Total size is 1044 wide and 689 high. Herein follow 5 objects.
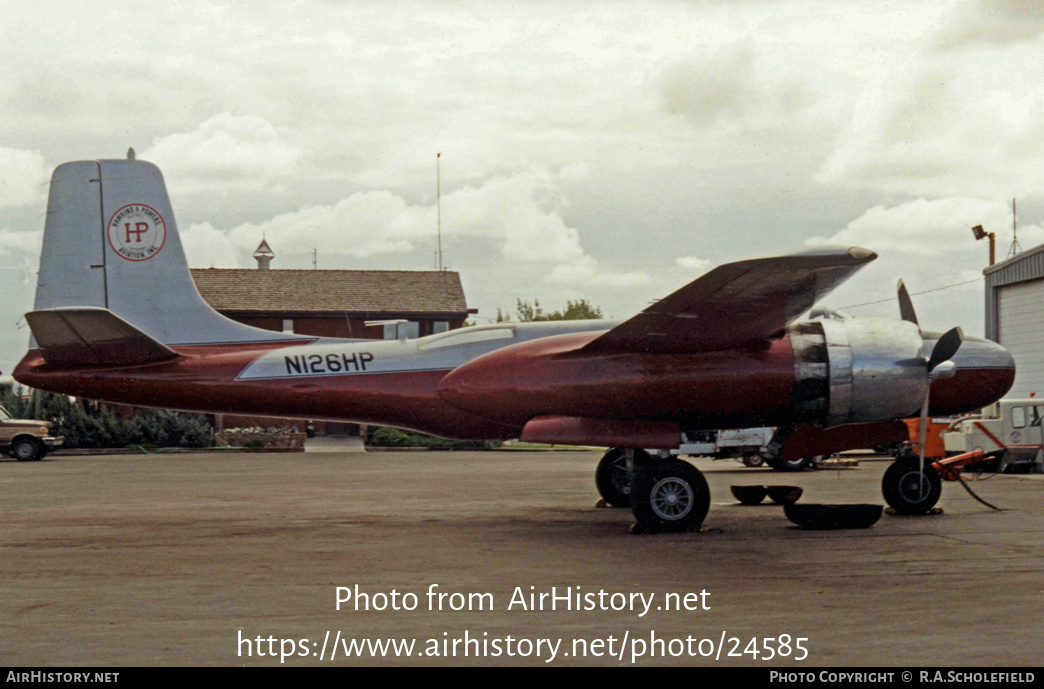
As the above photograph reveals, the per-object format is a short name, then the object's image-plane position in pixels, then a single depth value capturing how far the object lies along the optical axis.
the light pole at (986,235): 43.50
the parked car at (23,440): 34.38
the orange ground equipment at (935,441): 27.23
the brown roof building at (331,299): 55.41
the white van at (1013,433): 25.38
